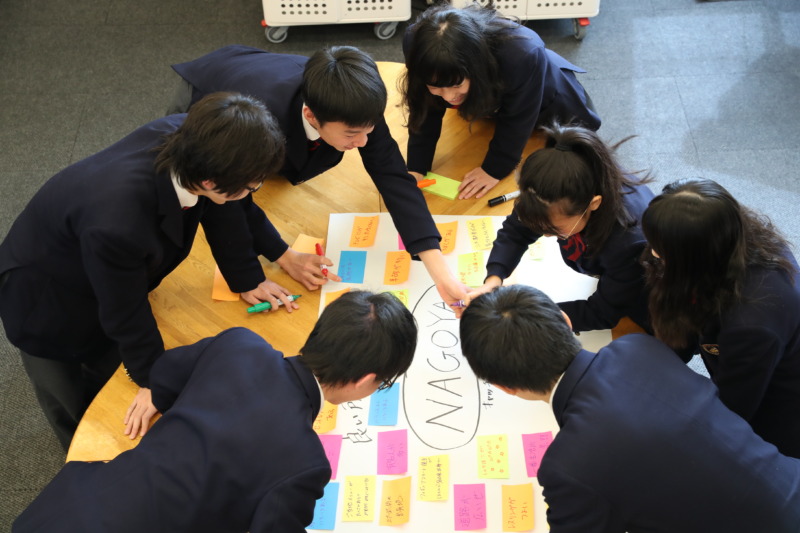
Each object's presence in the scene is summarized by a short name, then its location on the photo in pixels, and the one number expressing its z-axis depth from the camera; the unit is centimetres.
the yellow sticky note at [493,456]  149
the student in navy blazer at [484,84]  178
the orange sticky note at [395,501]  144
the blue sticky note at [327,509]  144
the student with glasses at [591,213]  155
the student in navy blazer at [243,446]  127
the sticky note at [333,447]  152
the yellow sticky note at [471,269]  184
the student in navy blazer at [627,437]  127
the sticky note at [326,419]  157
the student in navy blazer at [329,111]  161
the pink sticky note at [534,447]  150
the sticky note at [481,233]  191
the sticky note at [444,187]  204
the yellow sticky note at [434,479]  147
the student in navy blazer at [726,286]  136
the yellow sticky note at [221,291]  181
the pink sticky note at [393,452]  151
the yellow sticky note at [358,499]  145
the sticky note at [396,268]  185
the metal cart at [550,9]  326
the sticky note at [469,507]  142
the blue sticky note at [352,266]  185
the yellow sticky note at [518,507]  142
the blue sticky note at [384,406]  158
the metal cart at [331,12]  326
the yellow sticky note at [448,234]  191
